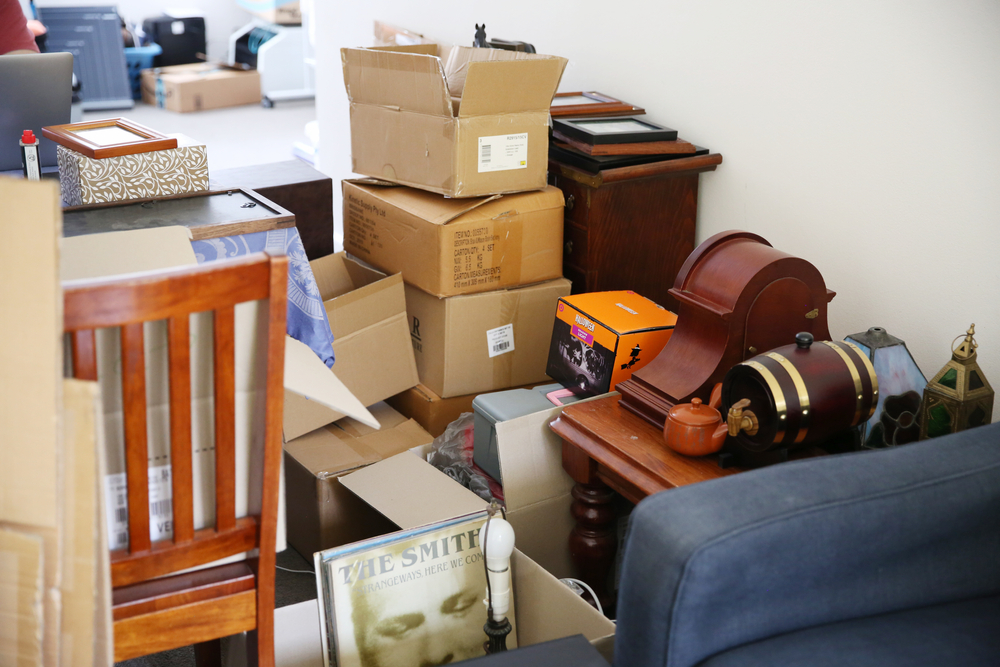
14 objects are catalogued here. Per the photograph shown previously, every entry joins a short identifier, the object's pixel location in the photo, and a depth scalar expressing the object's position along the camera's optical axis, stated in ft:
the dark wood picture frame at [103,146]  5.81
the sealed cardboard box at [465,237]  6.47
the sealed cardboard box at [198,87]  20.53
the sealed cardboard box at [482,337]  6.73
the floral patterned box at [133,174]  5.90
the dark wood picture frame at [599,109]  7.13
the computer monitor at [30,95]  7.94
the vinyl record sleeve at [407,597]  4.75
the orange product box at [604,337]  5.73
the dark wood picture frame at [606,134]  6.60
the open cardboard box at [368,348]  6.61
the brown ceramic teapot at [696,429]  4.68
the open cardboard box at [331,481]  6.23
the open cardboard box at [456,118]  6.23
